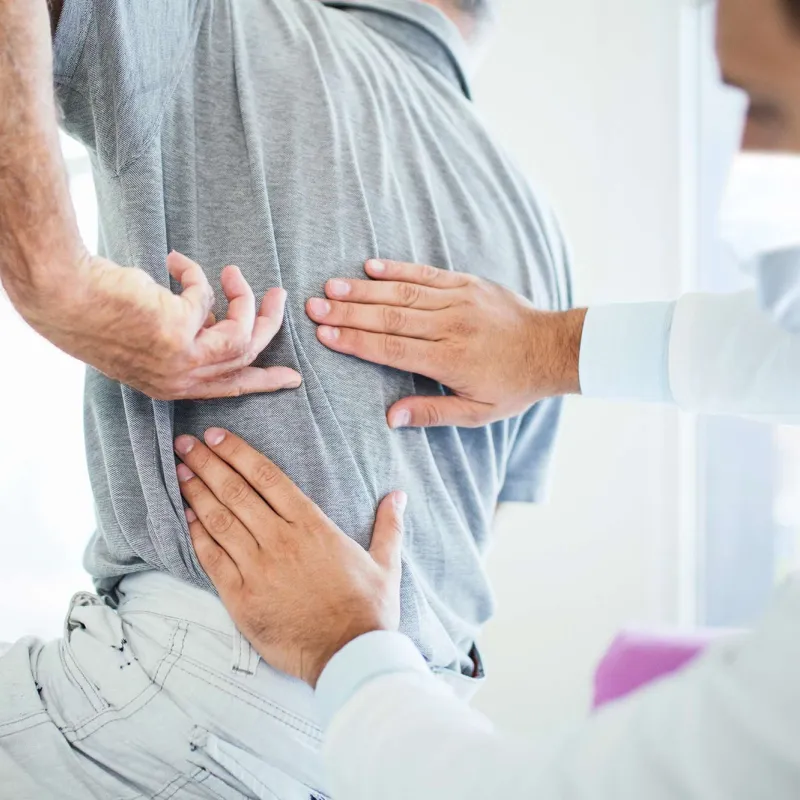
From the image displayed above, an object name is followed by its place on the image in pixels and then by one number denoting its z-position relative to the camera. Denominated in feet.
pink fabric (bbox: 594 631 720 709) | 5.73
